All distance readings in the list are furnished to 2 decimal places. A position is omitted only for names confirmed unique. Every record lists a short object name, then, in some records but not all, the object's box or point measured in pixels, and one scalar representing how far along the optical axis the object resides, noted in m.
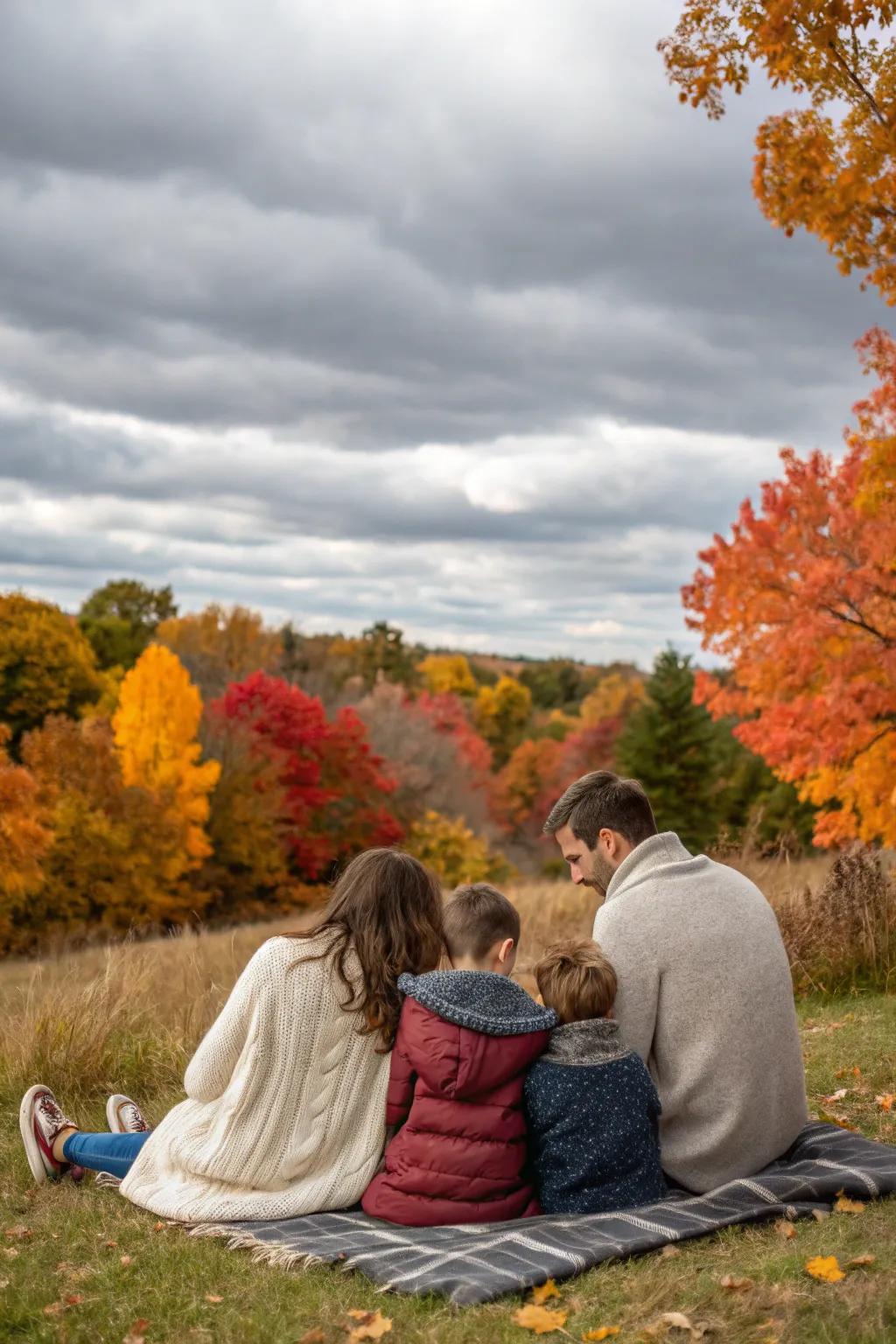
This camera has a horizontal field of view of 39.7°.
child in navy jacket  4.00
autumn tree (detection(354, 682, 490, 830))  37.44
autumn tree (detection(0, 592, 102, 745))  35.19
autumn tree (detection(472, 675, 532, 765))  65.81
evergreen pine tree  33.84
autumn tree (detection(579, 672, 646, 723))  57.56
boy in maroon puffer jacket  3.95
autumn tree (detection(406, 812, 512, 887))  34.38
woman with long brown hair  4.27
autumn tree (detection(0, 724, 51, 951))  20.05
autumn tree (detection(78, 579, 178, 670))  44.50
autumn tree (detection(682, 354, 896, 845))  11.68
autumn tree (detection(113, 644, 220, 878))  27.73
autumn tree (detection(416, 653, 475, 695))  73.31
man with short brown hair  4.17
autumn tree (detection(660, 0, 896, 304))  7.89
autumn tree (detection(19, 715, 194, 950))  25.08
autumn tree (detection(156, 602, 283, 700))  50.34
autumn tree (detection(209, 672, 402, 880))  30.98
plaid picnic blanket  3.61
